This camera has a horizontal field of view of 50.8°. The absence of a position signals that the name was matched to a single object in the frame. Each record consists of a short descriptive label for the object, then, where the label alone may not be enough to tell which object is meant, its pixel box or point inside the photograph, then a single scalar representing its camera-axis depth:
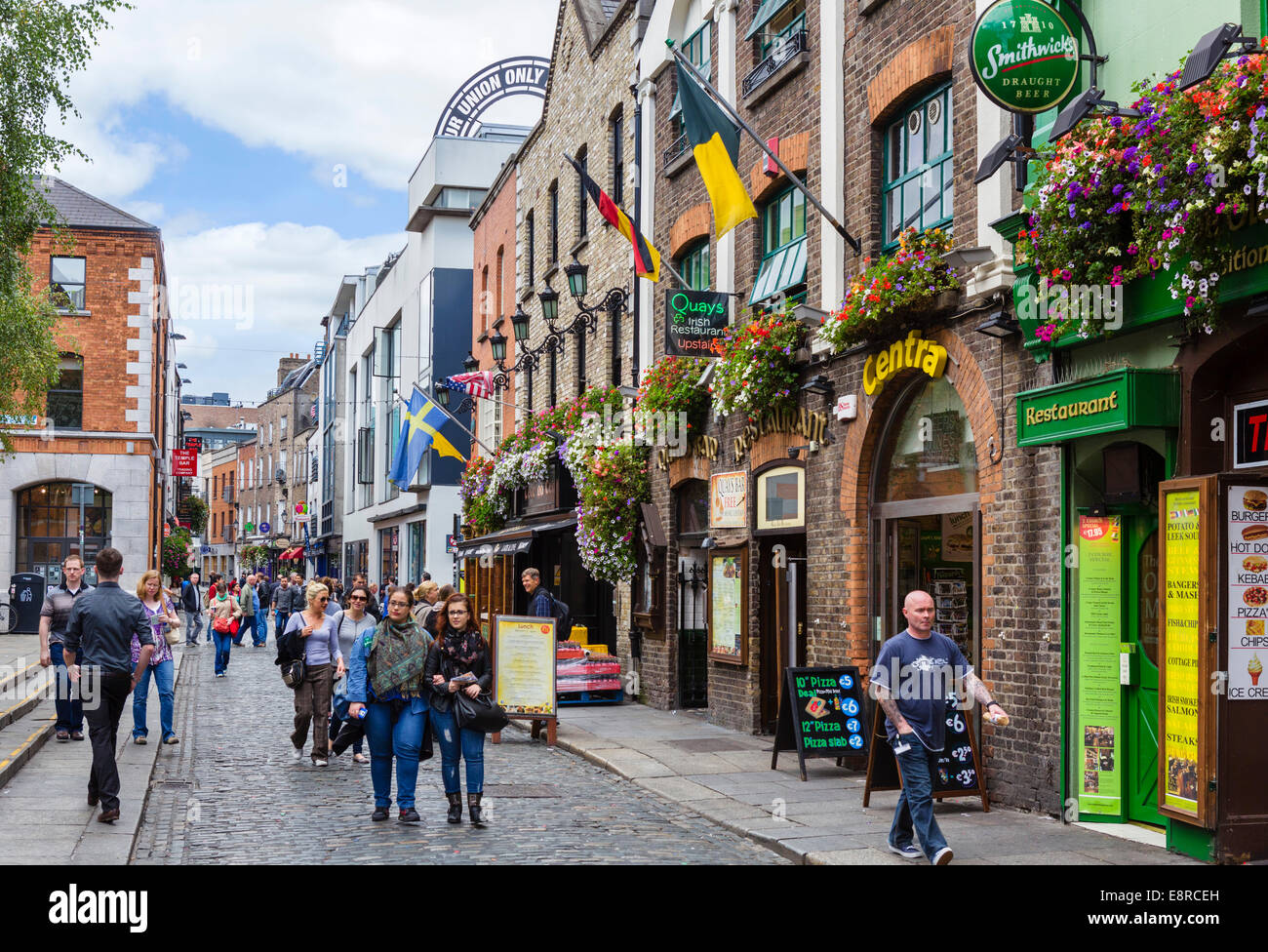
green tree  15.23
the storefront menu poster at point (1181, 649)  8.10
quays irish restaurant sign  16.03
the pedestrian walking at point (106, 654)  9.44
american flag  28.14
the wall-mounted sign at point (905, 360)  11.45
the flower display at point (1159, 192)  7.35
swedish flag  29.67
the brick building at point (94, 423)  36.62
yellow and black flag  13.91
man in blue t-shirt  8.21
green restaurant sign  8.56
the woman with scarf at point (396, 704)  10.05
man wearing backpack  17.17
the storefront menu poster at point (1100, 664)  9.49
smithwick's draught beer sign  9.30
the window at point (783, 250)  14.90
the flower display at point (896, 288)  11.21
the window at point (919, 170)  11.91
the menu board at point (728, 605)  15.85
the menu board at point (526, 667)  14.74
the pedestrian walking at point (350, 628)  12.98
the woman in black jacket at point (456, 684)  10.09
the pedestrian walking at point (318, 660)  13.06
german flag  16.58
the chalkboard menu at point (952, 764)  10.23
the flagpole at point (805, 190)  12.77
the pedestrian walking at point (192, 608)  29.42
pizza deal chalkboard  12.19
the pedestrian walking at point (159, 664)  14.23
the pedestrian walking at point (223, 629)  23.69
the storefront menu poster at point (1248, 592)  7.93
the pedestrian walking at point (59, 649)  12.73
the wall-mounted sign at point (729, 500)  16.11
